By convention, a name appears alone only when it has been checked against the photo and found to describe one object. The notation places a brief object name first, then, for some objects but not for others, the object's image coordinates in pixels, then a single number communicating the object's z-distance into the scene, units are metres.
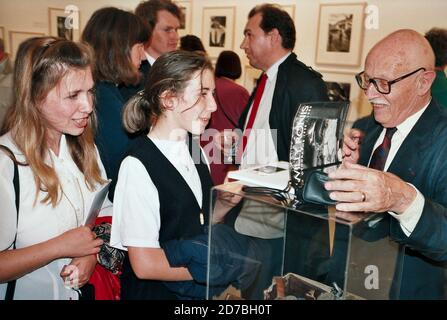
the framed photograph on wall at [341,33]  3.70
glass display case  1.00
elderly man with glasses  1.08
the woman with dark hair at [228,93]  3.72
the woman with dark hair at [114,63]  2.06
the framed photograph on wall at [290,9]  3.97
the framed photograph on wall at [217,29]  4.39
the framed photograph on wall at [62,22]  3.52
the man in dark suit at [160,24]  3.38
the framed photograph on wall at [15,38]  3.53
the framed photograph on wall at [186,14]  4.62
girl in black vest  1.38
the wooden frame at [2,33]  3.56
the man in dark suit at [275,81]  2.91
